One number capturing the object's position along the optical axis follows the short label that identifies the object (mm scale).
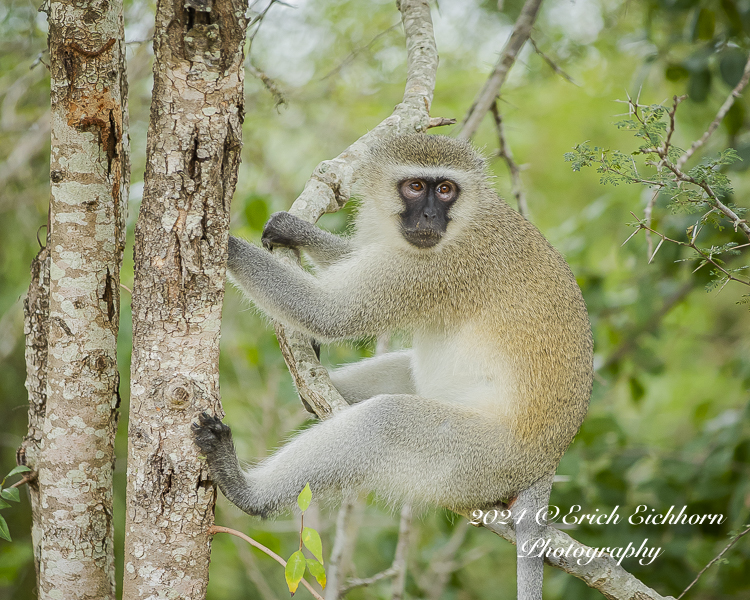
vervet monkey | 7312
